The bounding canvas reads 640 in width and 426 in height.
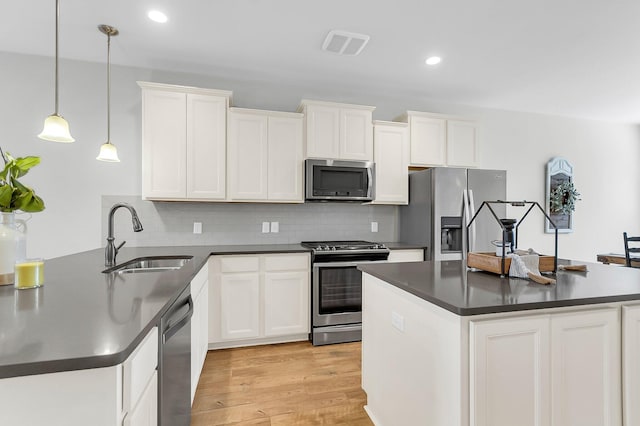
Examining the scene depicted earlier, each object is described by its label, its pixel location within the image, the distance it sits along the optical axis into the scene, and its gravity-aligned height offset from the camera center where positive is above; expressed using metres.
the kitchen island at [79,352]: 0.69 -0.33
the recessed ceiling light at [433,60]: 3.05 +1.55
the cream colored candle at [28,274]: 1.28 -0.26
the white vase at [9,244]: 1.26 -0.13
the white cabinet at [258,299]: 2.91 -0.82
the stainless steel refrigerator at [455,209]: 3.36 +0.07
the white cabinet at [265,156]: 3.20 +0.62
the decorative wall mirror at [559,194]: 4.66 +0.33
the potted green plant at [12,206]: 1.27 +0.03
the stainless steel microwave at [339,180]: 3.33 +0.38
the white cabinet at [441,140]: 3.75 +0.93
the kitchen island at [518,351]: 1.14 -0.54
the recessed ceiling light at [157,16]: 2.34 +1.52
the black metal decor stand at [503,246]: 1.54 -0.15
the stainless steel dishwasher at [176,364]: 1.19 -0.66
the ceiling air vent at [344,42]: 2.61 +1.52
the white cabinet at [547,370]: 1.14 -0.60
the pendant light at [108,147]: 2.42 +0.52
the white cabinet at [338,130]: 3.36 +0.94
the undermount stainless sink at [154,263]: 2.23 -0.39
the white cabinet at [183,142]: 2.98 +0.71
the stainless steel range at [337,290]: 3.10 -0.78
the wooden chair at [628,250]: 3.50 -0.40
